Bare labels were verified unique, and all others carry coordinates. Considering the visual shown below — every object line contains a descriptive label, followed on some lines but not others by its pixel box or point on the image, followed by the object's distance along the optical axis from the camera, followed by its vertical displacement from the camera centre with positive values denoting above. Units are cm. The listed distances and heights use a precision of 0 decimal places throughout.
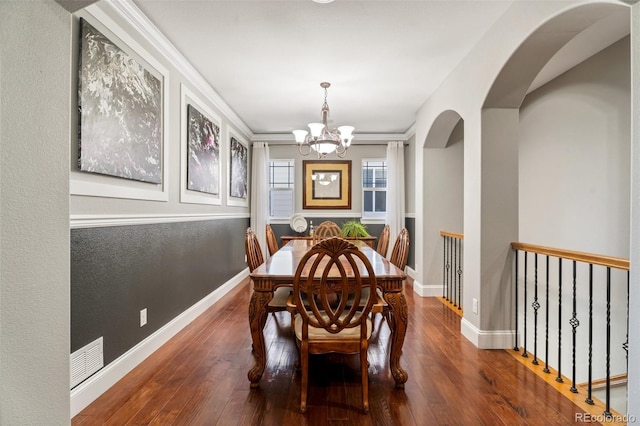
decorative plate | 583 -19
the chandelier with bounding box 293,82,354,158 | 338 +83
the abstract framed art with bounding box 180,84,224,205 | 316 +67
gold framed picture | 610 +54
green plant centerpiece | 516 -30
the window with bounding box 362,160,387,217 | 615 +49
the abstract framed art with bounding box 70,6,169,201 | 180 +64
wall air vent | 173 -85
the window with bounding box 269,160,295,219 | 620 +46
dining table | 196 -58
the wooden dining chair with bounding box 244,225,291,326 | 233 -41
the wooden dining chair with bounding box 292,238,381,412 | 165 -59
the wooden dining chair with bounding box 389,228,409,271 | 254 -31
